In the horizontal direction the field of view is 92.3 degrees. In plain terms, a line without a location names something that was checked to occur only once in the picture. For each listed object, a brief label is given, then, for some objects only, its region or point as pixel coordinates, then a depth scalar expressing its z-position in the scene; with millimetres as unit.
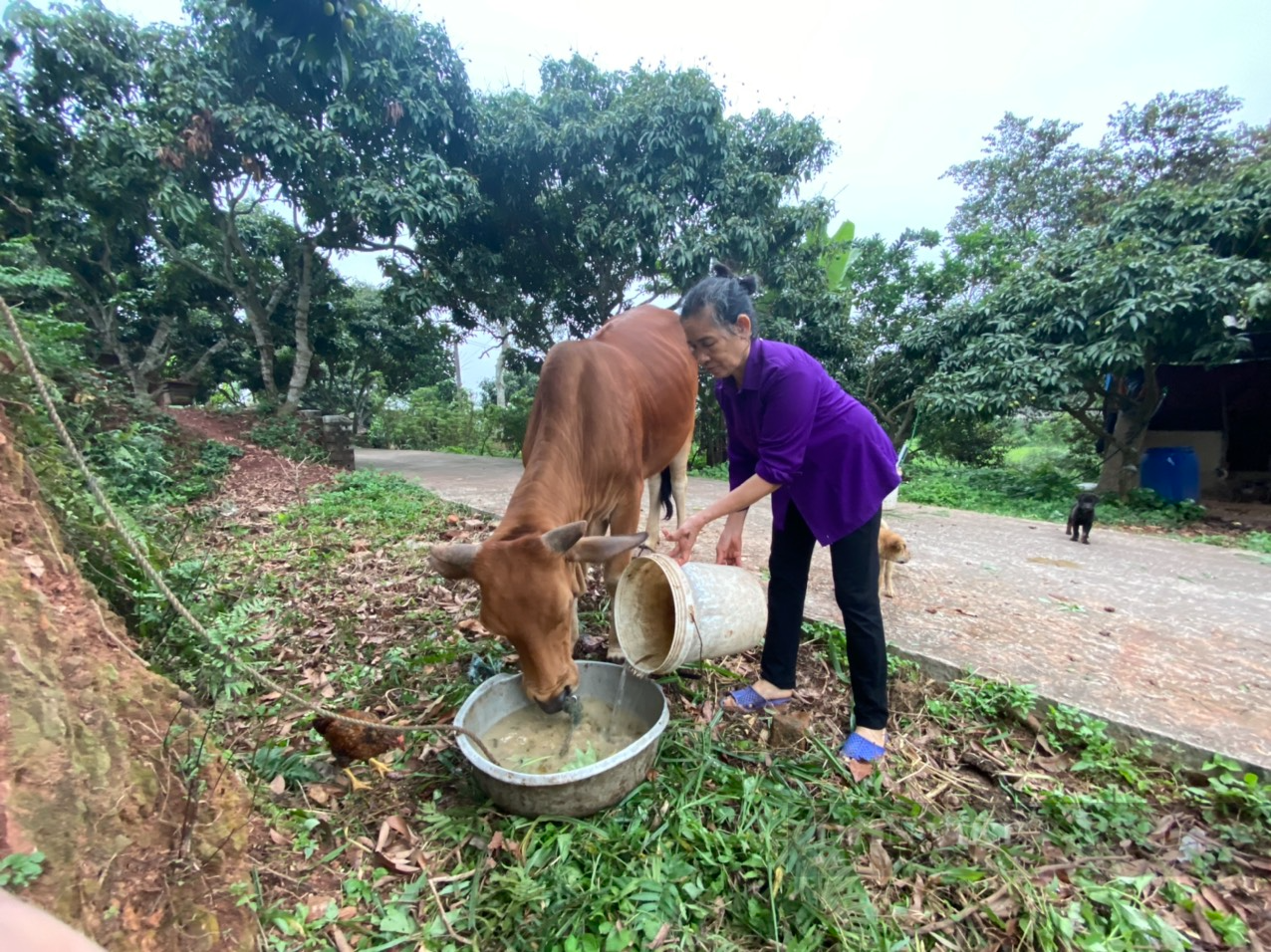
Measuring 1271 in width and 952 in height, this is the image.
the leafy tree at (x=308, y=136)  8461
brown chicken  2531
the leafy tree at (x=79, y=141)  8477
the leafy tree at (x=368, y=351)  15195
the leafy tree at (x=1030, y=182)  14703
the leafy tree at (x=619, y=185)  9914
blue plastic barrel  10047
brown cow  2363
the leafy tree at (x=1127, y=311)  8047
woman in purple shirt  2529
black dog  6398
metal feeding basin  2049
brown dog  4219
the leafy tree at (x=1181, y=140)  13078
